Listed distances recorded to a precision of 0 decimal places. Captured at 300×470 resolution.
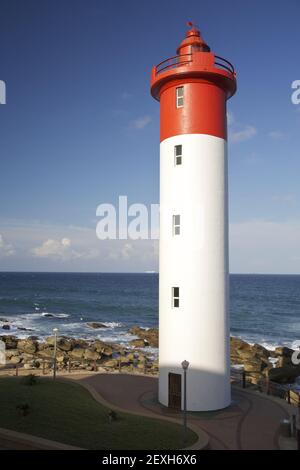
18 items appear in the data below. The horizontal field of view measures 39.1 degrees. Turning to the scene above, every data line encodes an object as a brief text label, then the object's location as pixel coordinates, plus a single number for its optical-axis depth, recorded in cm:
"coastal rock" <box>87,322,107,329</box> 6550
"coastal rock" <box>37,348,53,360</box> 3853
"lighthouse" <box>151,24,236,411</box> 1686
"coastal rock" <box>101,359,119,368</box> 3281
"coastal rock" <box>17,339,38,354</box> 4112
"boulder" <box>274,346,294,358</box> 4278
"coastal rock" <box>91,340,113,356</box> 4040
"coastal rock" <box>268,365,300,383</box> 3172
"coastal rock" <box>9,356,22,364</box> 3180
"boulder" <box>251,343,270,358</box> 4268
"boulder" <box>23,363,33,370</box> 2670
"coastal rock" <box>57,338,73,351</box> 4166
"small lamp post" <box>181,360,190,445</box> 1326
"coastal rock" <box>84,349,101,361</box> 3694
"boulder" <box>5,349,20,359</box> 3742
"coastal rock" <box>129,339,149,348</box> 4878
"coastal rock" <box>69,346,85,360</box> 3749
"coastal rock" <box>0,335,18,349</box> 4378
